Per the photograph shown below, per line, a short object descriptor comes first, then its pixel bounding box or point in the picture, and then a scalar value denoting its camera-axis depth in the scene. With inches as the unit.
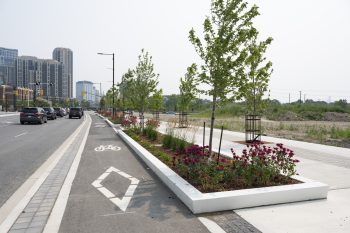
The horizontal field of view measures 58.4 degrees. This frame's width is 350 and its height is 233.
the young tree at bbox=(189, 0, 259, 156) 322.3
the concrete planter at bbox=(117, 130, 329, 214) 205.5
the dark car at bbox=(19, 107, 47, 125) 1155.9
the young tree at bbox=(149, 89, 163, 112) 851.3
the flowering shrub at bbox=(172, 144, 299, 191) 241.1
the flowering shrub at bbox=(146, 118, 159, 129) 666.2
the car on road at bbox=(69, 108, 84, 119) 1925.4
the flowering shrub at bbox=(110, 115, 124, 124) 1148.1
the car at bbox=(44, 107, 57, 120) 1590.8
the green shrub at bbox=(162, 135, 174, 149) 447.4
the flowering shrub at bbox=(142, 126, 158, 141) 565.5
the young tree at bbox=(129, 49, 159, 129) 745.6
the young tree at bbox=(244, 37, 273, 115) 547.2
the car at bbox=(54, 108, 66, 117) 2108.8
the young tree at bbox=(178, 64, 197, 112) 1021.6
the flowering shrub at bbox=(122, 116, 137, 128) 784.9
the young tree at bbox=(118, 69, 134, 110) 813.2
